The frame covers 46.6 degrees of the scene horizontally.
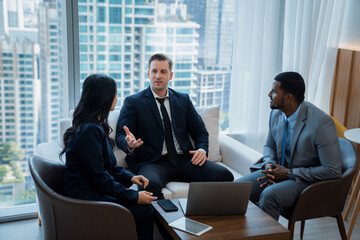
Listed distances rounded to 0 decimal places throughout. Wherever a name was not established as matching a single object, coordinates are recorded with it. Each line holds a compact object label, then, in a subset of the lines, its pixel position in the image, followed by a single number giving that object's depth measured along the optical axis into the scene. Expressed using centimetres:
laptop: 221
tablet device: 212
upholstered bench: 302
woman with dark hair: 223
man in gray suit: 264
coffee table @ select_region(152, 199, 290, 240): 212
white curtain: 381
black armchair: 210
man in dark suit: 312
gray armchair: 259
